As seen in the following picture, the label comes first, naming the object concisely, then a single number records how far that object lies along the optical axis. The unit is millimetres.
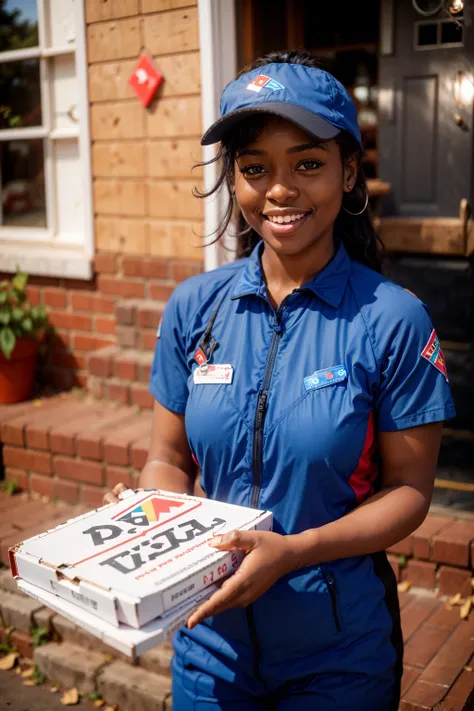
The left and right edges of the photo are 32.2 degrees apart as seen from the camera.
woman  1707
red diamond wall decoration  4223
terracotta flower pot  4809
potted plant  4723
